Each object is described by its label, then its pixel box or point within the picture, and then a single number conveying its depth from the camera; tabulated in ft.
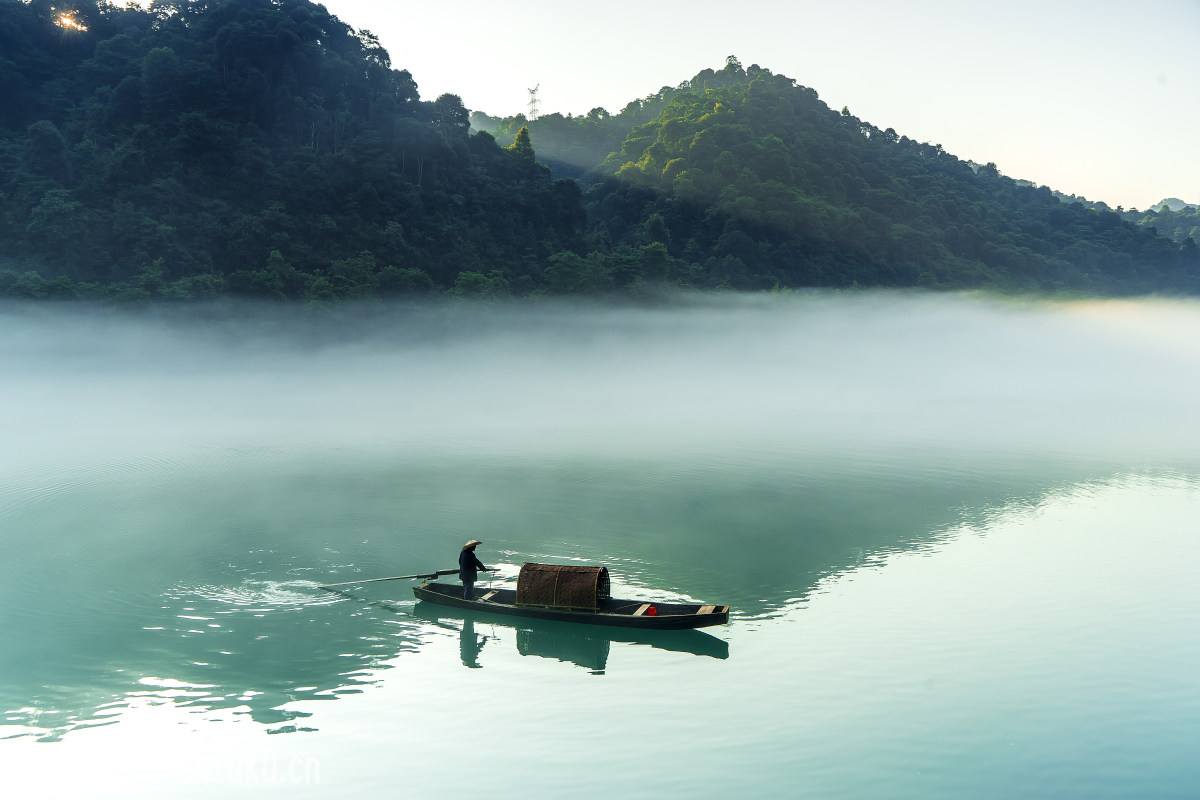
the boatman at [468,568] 64.80
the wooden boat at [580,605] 59.41
